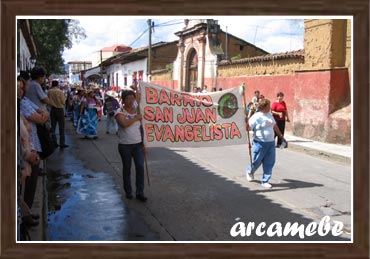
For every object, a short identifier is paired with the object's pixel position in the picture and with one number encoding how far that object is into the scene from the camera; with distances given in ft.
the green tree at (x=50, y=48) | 61.41
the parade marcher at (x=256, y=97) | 46.23
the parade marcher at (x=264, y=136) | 24.17
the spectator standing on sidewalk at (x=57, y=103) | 34.86
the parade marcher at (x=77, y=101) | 47.75
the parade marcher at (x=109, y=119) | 38.86
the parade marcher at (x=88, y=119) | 43.04
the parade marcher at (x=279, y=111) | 37.93
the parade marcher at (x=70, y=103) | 59.76
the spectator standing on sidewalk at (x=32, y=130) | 15.60
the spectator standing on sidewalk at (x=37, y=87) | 22.88
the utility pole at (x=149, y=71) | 91.93
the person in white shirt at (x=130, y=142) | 20.65
